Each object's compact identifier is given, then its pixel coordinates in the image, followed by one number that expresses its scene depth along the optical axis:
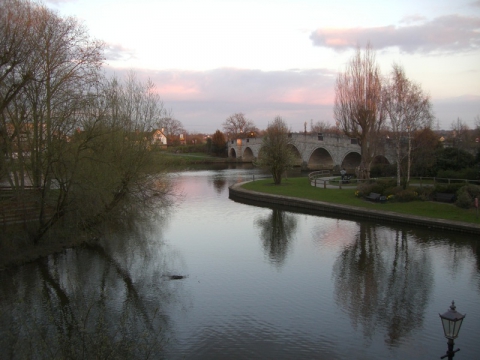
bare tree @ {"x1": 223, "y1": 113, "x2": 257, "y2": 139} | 120.81
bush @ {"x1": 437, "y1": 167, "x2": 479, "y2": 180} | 26.33
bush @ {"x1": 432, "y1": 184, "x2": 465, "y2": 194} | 21.84
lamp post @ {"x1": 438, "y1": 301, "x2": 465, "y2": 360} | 5.52
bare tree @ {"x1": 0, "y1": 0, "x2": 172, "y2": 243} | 14.19
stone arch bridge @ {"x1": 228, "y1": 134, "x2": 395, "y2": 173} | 40.91
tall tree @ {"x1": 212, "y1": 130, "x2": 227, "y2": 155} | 93.75
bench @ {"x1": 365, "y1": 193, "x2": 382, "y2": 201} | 24.00
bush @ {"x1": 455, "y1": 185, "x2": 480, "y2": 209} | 19.69
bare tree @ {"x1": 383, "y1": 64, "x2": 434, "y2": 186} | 25.64
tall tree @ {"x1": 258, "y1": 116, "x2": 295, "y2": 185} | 34.62
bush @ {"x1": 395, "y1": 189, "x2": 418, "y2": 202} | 22.94
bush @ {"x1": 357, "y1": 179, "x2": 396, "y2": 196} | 25.13
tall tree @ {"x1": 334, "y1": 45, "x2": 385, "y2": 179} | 28.34
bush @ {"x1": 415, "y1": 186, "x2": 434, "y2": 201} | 22.69
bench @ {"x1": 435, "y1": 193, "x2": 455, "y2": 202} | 21.42
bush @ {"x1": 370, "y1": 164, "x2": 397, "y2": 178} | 33.84
